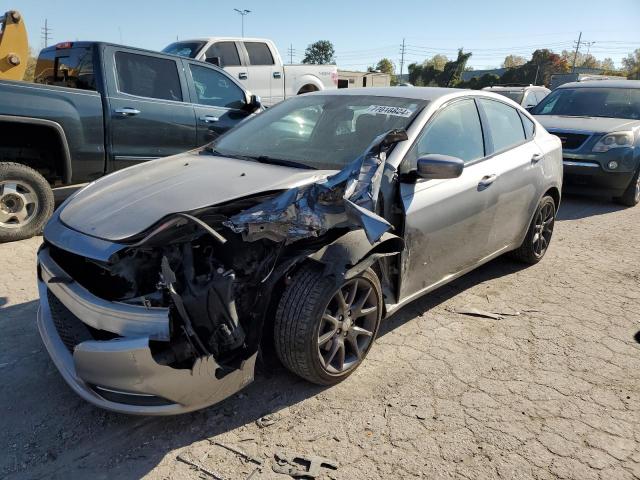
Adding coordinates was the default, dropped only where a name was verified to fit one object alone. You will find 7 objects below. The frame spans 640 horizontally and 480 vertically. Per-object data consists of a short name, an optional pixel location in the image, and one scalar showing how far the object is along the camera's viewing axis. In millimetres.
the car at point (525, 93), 13914
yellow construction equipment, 6672
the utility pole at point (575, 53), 61762
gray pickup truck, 5141
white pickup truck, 10484
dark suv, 7652
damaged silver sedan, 2391
